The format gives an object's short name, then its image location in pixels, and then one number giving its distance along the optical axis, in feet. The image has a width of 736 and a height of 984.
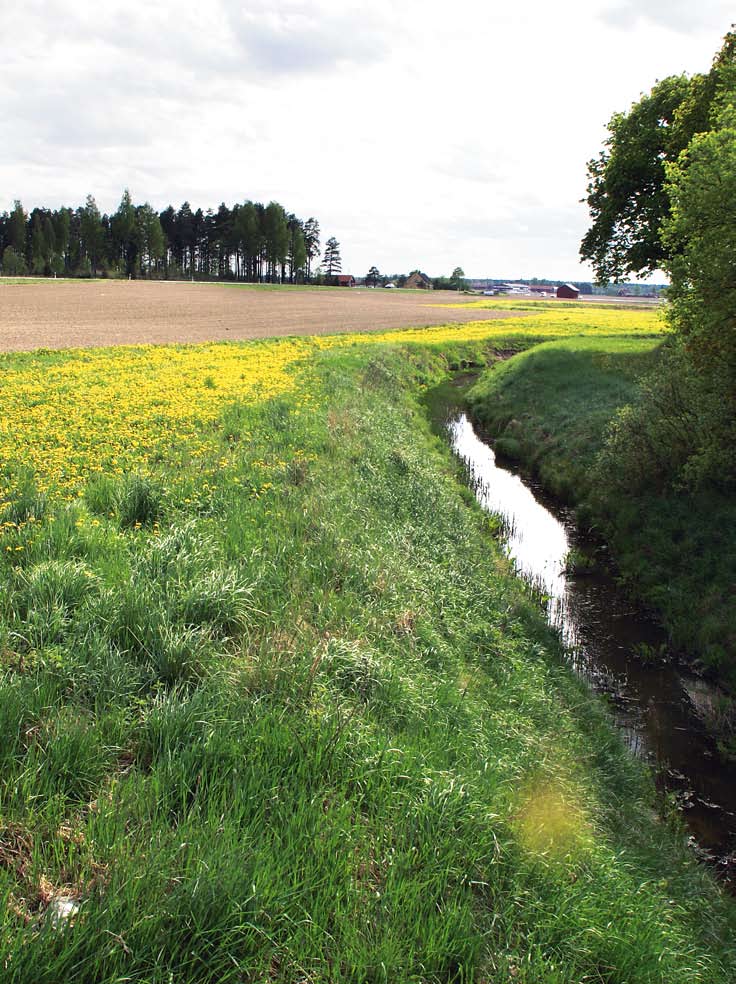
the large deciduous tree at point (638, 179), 86.43
